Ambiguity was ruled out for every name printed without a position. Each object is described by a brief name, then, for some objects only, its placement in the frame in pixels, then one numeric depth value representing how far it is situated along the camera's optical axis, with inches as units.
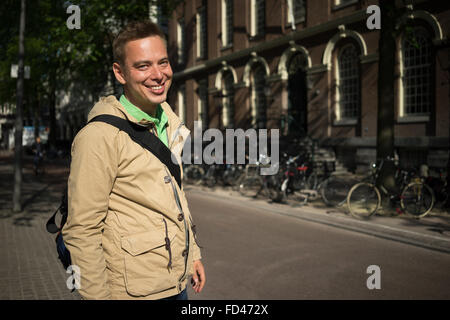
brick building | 539.2
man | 63.5
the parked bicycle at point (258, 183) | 437.7
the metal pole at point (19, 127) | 364.5
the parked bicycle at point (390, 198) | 335.3
